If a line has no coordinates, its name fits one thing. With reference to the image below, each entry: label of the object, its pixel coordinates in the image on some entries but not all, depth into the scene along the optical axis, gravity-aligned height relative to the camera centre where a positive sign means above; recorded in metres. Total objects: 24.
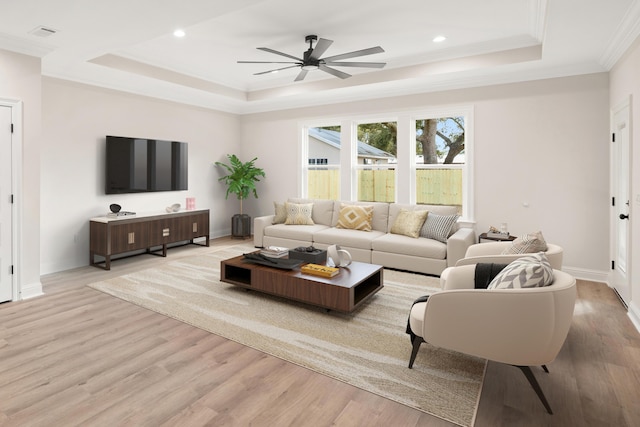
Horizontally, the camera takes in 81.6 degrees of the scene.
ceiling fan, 3.78 +1.66
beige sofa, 4.75 -0.44
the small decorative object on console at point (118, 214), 5.35 -0.10
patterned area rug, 2.32 -1.04
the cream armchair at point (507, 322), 2.05 -0.66
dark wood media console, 5.08 -0.37
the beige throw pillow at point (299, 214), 6.35 -0.10
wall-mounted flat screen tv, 5.56 +0.68
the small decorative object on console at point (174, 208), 6.15 -0.01
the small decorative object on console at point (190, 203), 6.53 +0.08
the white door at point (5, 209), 3.67 -0.02
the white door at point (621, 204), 3.73 +0.07
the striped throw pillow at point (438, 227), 5.04 -0.25
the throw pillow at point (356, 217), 5.82 -0.13
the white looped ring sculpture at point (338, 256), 3.92 -0.51
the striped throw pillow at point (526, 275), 2.18 -0.40
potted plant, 7.20 +0.51
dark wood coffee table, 3.38 -0.75
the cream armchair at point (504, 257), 3.13 -0.41
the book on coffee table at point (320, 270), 3.63 -0.62
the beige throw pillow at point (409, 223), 5.24 -0.20
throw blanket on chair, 2.67 -0.48
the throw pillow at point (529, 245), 3.21 -0.31
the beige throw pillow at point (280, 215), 6.56 -0.12
